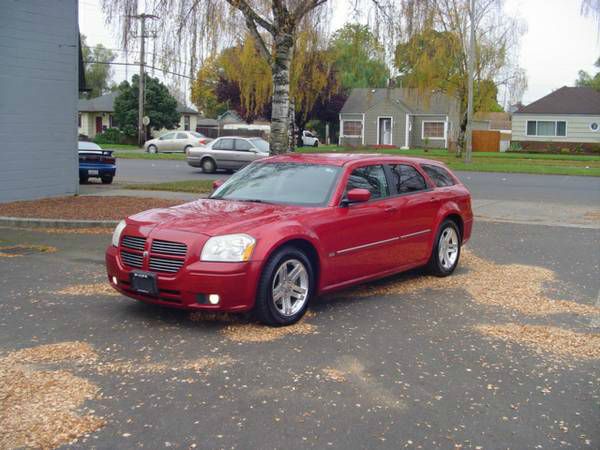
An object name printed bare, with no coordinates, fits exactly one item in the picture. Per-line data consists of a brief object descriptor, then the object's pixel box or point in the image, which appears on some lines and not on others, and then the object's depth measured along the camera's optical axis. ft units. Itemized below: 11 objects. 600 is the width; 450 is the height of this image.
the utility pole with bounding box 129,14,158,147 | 150.15
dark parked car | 69.41
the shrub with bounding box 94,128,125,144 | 196.44
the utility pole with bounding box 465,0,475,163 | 109.19
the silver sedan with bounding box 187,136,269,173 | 90.74
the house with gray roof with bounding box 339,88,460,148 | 193.47
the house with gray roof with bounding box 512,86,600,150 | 174.70
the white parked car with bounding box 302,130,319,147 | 195.87
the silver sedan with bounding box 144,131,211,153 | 148.05
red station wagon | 20.31
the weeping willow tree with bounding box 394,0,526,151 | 113.70
